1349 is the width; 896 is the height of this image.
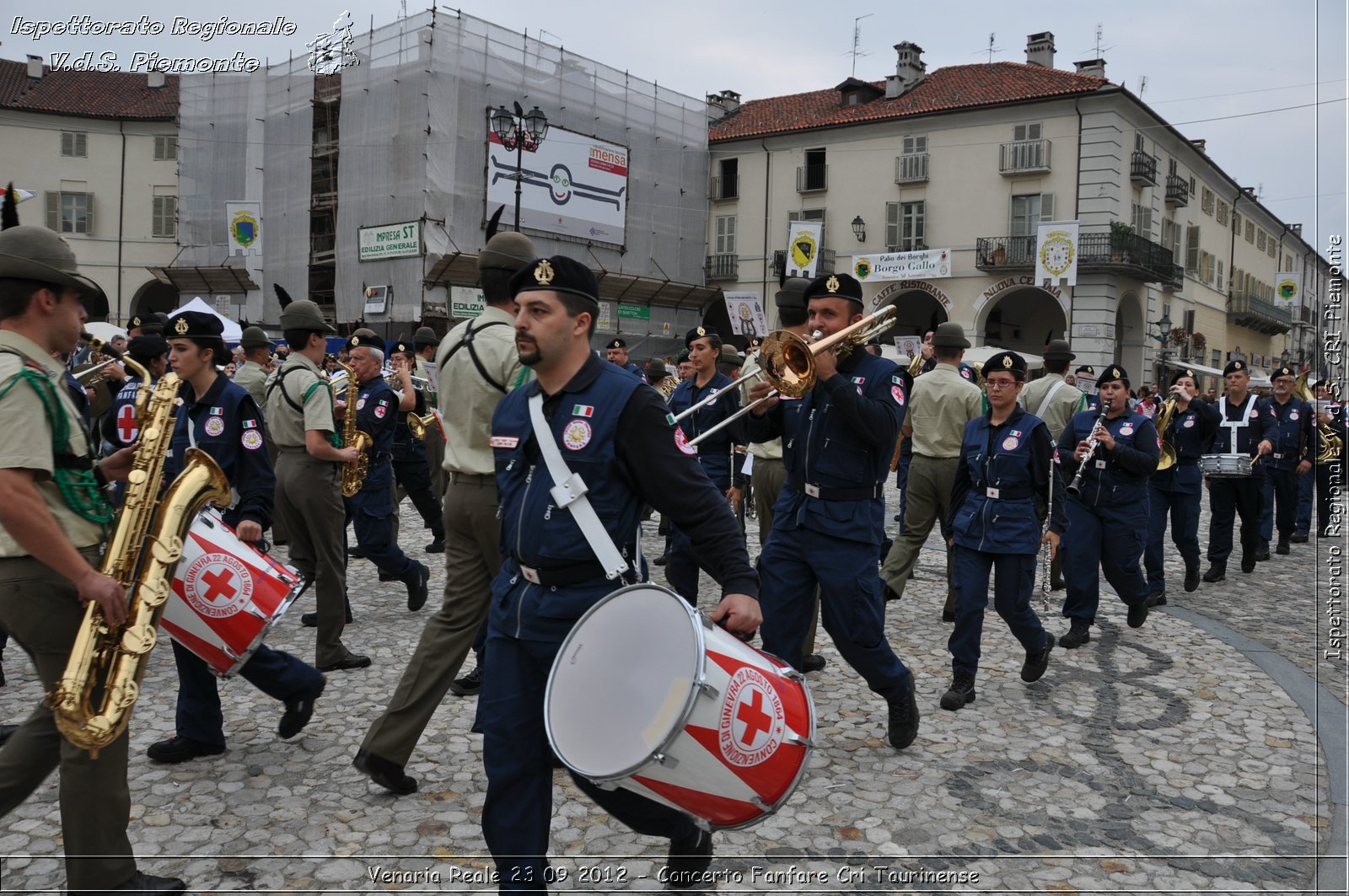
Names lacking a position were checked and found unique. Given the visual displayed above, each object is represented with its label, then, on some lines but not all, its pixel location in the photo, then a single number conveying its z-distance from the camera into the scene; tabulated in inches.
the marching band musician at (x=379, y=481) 301.1
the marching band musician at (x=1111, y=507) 288.0
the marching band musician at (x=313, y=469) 237.0
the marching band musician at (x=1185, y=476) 381.7
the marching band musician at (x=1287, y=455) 472.4
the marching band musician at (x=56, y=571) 122.6
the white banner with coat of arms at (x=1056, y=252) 1033.9
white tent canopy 745.6
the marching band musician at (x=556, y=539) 121.5
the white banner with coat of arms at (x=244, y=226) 1317.7
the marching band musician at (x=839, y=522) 185.5
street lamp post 726.8
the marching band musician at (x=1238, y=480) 406.6
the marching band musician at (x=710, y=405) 324.5
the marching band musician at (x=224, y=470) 185.2
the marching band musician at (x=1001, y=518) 227.1
